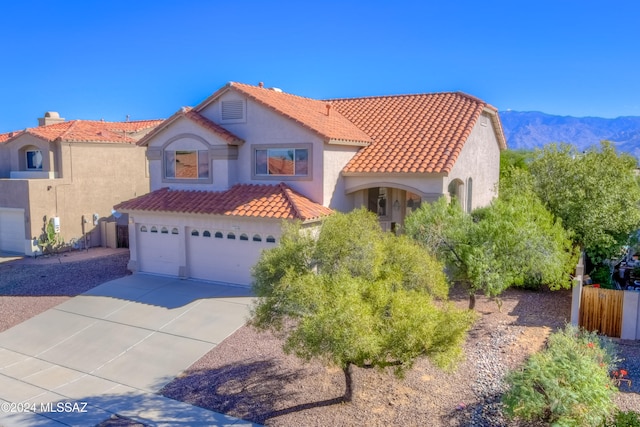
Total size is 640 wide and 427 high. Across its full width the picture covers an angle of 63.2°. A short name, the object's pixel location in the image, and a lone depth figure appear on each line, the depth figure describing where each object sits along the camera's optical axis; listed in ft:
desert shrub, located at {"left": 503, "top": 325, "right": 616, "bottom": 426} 30.91
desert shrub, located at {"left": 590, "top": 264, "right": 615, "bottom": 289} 60.85
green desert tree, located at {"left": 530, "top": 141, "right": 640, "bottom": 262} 61.11
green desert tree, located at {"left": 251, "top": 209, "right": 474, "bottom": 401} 30.09
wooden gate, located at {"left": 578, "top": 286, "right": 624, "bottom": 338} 49.08
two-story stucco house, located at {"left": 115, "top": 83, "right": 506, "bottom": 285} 65.92
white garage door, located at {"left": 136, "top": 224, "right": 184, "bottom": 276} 71.10
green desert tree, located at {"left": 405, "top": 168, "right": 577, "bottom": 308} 46.03
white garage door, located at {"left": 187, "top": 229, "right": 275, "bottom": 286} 64.85
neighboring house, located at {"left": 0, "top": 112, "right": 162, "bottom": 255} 93.56
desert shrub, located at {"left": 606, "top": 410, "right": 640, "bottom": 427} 30.91
